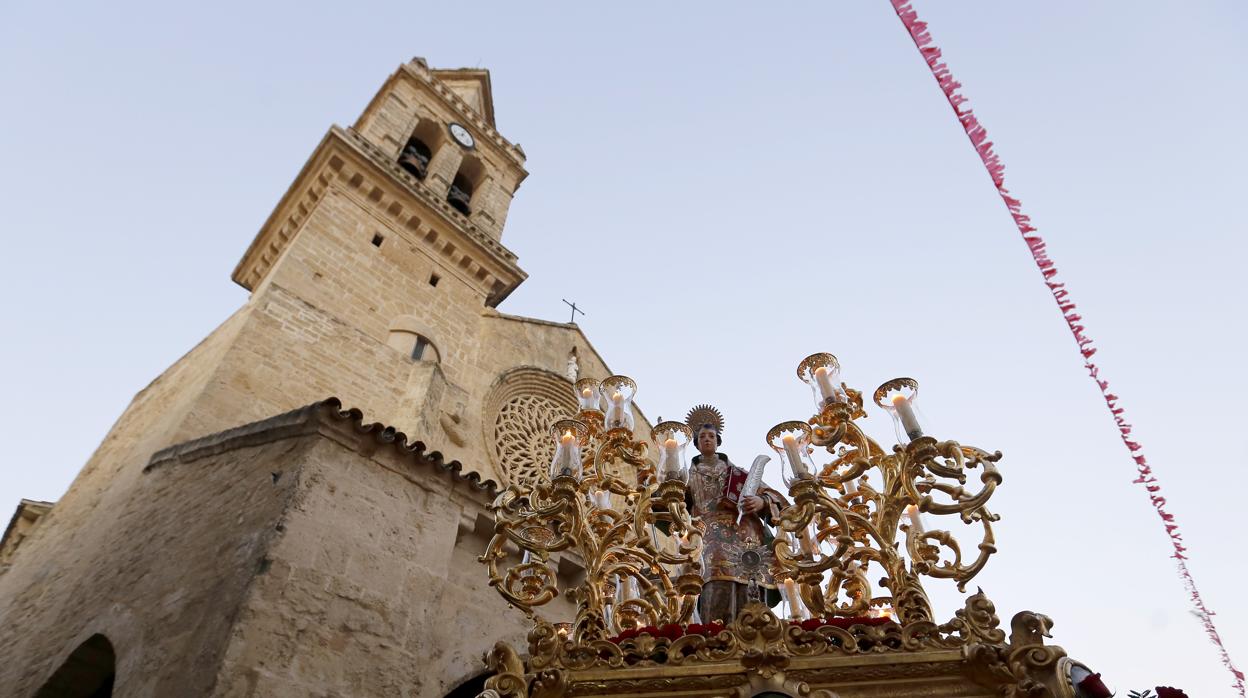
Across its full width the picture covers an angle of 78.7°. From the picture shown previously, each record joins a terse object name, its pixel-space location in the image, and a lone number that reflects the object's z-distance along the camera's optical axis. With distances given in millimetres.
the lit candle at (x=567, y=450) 4824
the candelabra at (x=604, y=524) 4559
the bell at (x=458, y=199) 17109
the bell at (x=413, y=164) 16281
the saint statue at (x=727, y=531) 4719
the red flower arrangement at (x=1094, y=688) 3352
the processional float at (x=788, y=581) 3613
